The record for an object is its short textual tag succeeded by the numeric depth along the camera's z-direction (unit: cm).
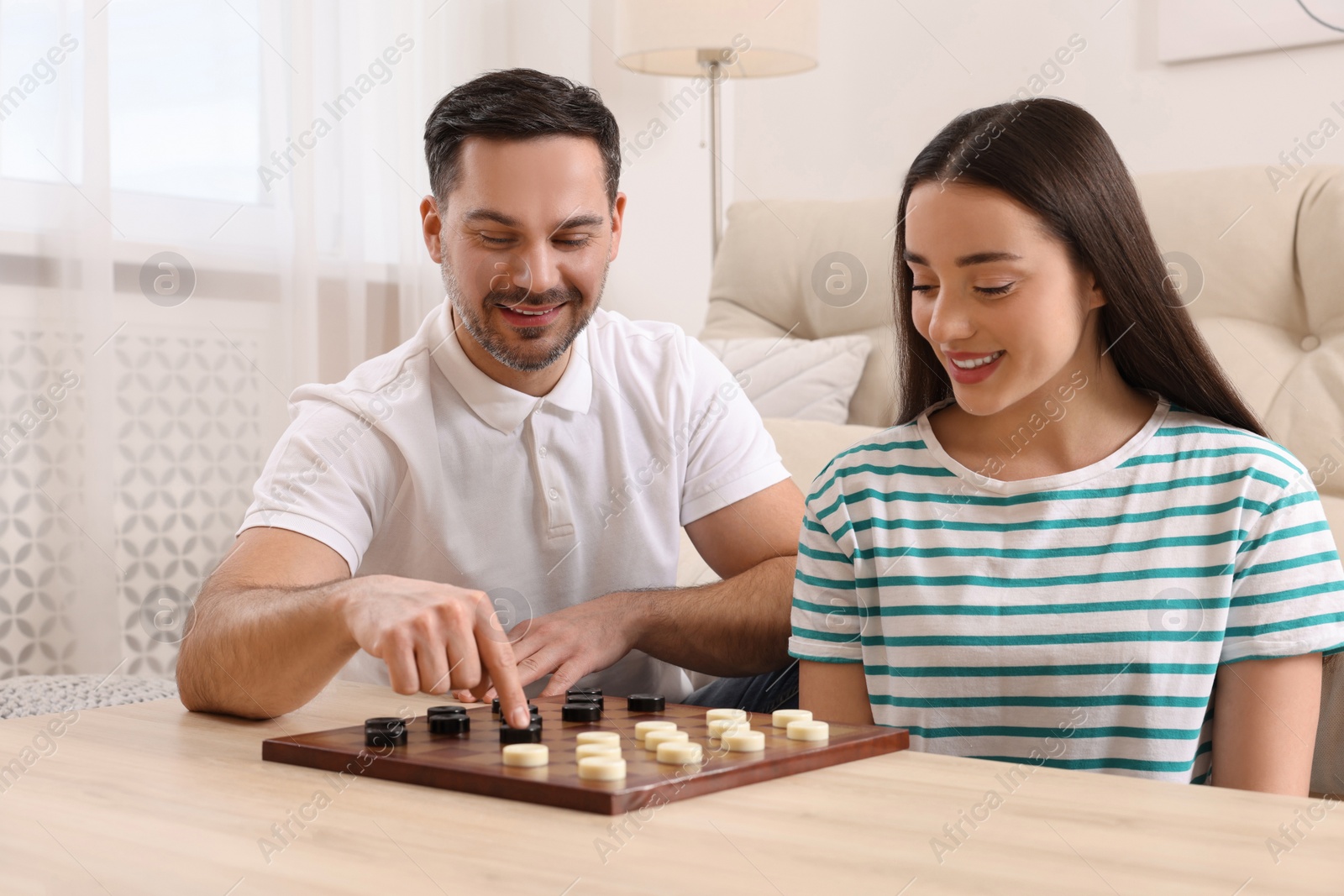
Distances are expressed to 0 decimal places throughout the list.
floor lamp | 259
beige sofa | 167
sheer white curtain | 222
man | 136
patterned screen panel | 220
